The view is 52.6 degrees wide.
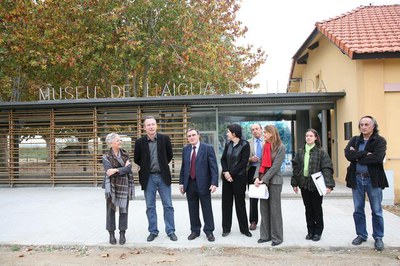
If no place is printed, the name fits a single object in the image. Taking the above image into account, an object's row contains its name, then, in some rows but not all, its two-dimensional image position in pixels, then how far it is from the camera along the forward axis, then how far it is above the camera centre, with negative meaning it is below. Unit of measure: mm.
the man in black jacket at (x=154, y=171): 6289 -401
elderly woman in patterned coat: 6090 -582
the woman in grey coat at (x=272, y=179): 5965 -540
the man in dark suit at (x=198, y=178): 6262 -528
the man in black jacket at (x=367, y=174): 5672 -481
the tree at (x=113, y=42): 16594 +4488
